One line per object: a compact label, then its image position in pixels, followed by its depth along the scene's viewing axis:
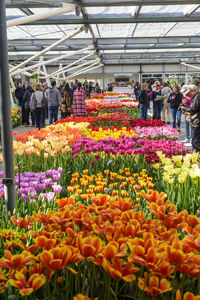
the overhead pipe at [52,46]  10.81
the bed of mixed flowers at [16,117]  15.43
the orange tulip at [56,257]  1.11
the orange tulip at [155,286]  1.06
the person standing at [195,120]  6.58
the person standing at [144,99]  12.25
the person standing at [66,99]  12.58
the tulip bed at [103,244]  1.12
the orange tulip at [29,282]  1.06
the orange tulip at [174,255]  1.12
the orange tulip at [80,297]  1.06
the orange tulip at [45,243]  1.24
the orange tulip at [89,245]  1.16
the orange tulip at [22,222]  1.52
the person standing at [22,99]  15.74
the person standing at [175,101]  10.96
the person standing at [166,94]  13.52
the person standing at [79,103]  11.09
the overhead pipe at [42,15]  7.70
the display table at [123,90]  28.84
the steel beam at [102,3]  7.41
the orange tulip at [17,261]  1.16
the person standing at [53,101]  12.37
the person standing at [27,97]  14.86
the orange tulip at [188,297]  1.01
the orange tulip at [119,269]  1.08
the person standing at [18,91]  16.21
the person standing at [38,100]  12.23
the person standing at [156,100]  12.88
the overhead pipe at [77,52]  15.99
